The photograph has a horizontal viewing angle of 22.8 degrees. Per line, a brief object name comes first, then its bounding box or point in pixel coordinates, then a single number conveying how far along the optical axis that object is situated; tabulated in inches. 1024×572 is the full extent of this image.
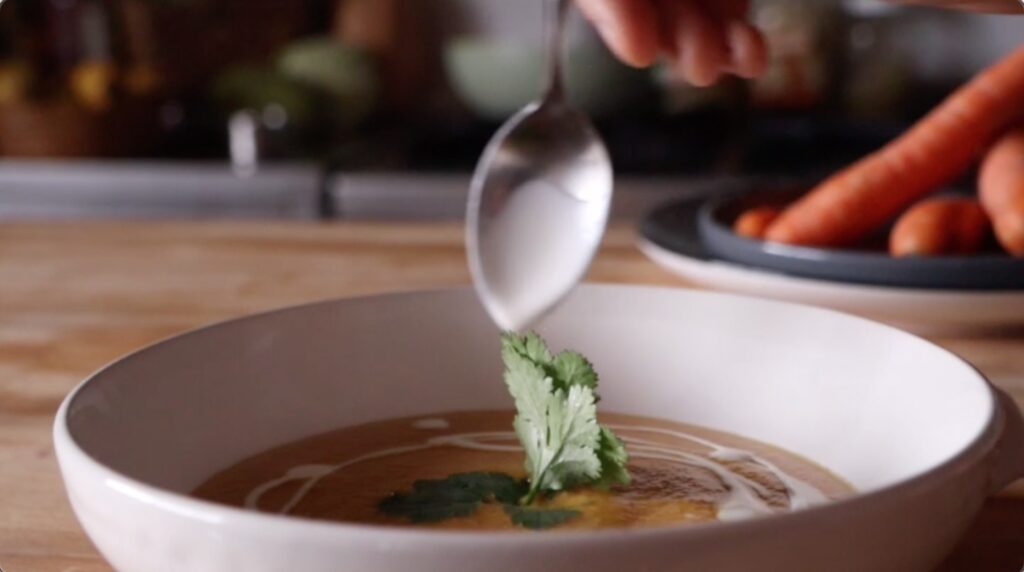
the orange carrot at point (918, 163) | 28.9
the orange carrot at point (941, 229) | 27.1
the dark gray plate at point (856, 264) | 25.7
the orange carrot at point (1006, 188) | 27.2
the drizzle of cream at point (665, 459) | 20.3
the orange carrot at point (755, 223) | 28.9
